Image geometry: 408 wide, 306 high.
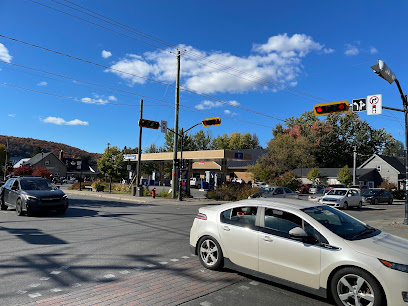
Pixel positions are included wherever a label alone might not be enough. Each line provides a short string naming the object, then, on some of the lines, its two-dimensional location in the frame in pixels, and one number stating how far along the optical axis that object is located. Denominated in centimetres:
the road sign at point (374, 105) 1366
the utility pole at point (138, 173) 2702
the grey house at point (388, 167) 5197
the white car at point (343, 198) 2103
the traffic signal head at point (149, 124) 2199
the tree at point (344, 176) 4475
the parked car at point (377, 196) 2820
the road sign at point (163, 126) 2295
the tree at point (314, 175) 4960
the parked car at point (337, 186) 3500
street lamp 1155
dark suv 1190
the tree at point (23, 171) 3938
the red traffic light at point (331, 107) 1374
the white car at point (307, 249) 374
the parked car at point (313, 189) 4224
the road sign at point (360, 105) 1432
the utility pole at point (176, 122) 2619
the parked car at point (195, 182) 4701
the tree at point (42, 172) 3796
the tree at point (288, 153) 5219
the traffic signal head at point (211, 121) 2144
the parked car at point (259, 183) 4321
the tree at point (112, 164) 3391
